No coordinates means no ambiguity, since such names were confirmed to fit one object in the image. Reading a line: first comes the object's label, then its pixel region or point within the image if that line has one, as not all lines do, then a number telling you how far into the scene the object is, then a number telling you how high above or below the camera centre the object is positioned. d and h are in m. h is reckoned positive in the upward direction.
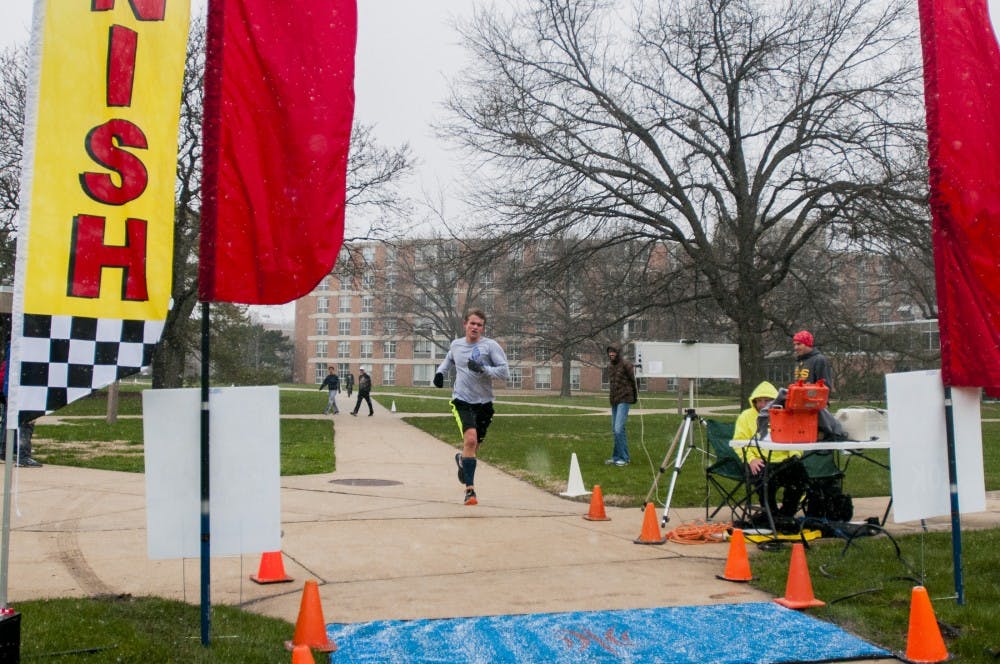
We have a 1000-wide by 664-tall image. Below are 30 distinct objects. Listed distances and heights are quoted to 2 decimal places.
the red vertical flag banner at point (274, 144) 4.48 +1.18
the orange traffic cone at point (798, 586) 5.36 -1.22
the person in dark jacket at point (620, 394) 14.16 -0.25
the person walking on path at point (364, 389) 30.02 -0.21
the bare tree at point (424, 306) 63.31 +5.74
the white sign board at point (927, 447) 5.49 -0.45
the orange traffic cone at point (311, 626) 4.43 -1.16
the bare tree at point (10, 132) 26.03 +7.19
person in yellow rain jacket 7.57 -0.74
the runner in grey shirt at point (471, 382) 9.35 -0.01
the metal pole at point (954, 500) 5.40 -0.77
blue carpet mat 4.41 -1.31
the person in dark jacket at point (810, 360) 8.47 +0.14
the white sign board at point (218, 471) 4.46 -0.42
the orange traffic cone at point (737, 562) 6.06 -1.22
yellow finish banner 4.12 +1.02
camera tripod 8.28 -0.56
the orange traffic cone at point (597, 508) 8.58 -1.20
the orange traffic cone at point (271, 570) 5.93 -1.19
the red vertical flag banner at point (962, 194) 5.53 +1.06
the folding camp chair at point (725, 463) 8.06 -0.77
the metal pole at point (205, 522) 4.41 -0.65
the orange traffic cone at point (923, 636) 4.32 -1.23
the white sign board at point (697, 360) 11.59 +0.21
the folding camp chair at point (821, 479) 7.86 -0.87
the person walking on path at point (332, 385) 31.41 -0.07
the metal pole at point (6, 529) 3.99 -0.60
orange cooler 7.08 -0.39
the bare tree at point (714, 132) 21.50 +5.94
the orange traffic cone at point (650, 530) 7.42 -1.22
